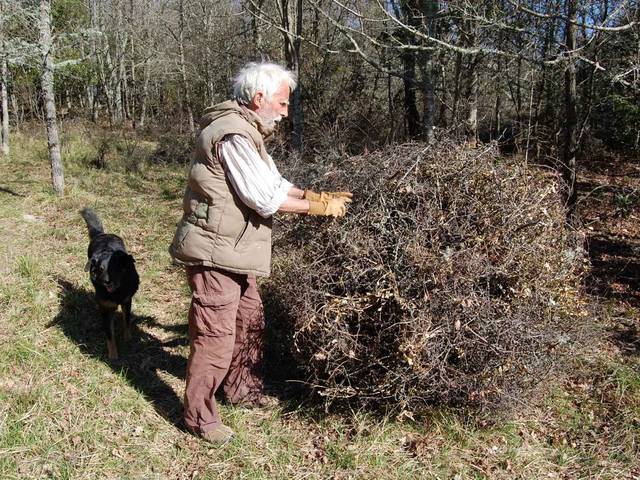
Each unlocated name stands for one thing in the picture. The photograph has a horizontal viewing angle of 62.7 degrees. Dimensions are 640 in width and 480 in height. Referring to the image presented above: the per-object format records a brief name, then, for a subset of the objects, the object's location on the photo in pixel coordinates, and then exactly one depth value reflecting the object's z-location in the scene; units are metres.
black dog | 4.07
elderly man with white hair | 2.76
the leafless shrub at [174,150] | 13.02
